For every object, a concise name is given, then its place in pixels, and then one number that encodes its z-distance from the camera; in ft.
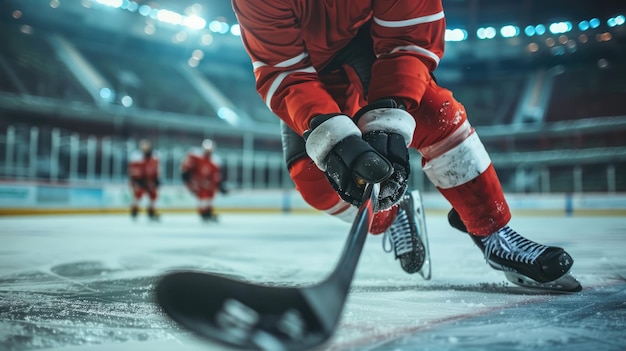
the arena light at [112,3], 43.98
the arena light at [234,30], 47.85
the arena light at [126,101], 39.11
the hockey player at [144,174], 23.47
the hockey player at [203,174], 22.31
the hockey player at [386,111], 3.21
